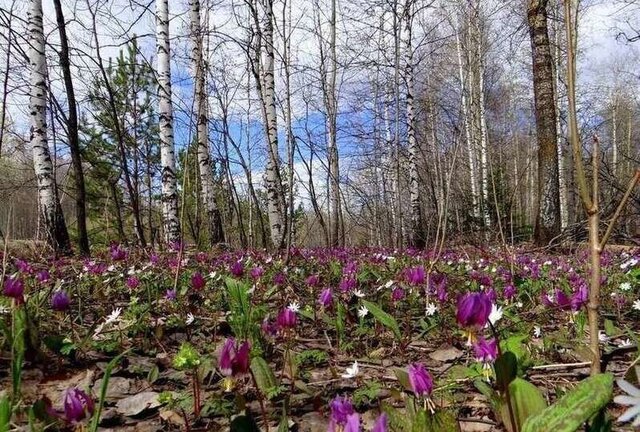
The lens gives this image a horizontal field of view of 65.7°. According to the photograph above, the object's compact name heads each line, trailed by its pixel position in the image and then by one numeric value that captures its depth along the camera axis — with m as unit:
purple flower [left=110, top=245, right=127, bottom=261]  3.54
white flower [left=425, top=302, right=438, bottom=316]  2.37
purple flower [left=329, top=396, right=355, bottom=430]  0.90
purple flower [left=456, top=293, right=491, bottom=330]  1.10
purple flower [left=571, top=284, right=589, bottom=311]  1.96
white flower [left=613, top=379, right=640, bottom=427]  0.47
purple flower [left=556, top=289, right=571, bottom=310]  2.02
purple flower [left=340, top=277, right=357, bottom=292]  2.78
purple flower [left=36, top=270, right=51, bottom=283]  2.79
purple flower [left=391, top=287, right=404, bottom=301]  2.62
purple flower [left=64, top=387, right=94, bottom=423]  0.99
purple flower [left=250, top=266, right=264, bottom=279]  3.35
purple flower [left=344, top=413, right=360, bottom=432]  0.72
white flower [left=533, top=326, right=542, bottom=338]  1.99
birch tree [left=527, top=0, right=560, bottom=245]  8.28
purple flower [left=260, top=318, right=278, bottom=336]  1.81
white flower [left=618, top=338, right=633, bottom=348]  1.99
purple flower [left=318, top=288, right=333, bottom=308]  2.14
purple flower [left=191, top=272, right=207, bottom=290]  2.42
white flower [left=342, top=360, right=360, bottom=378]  1.48
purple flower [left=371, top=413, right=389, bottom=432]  0.69
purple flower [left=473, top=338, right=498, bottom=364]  1.18
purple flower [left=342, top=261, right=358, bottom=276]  3.67
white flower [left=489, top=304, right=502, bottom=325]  1.47
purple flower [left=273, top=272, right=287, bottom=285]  3.06
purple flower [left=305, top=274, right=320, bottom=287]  2.86
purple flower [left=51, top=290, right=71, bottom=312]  1.84
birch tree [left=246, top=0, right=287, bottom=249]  9.73
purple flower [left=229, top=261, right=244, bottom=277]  2.89
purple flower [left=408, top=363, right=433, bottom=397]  0.95
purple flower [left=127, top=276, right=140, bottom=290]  3.00
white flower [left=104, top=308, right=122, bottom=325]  2.02
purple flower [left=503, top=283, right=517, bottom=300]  2.61
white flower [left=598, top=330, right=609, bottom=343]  1.83
